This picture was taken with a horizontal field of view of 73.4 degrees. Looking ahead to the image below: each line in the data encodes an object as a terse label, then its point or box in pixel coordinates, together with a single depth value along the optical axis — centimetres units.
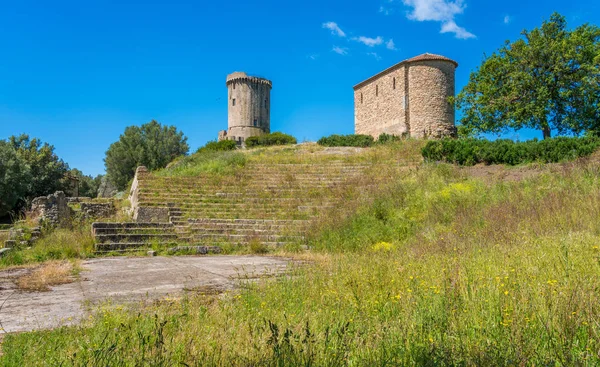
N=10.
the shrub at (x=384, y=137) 3363
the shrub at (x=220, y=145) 4215
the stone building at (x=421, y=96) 3438
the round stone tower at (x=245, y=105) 6100
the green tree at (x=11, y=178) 2828
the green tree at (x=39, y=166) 3244
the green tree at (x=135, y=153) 4153
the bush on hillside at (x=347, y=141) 3216
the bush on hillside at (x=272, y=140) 4408
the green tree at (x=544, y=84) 2333
